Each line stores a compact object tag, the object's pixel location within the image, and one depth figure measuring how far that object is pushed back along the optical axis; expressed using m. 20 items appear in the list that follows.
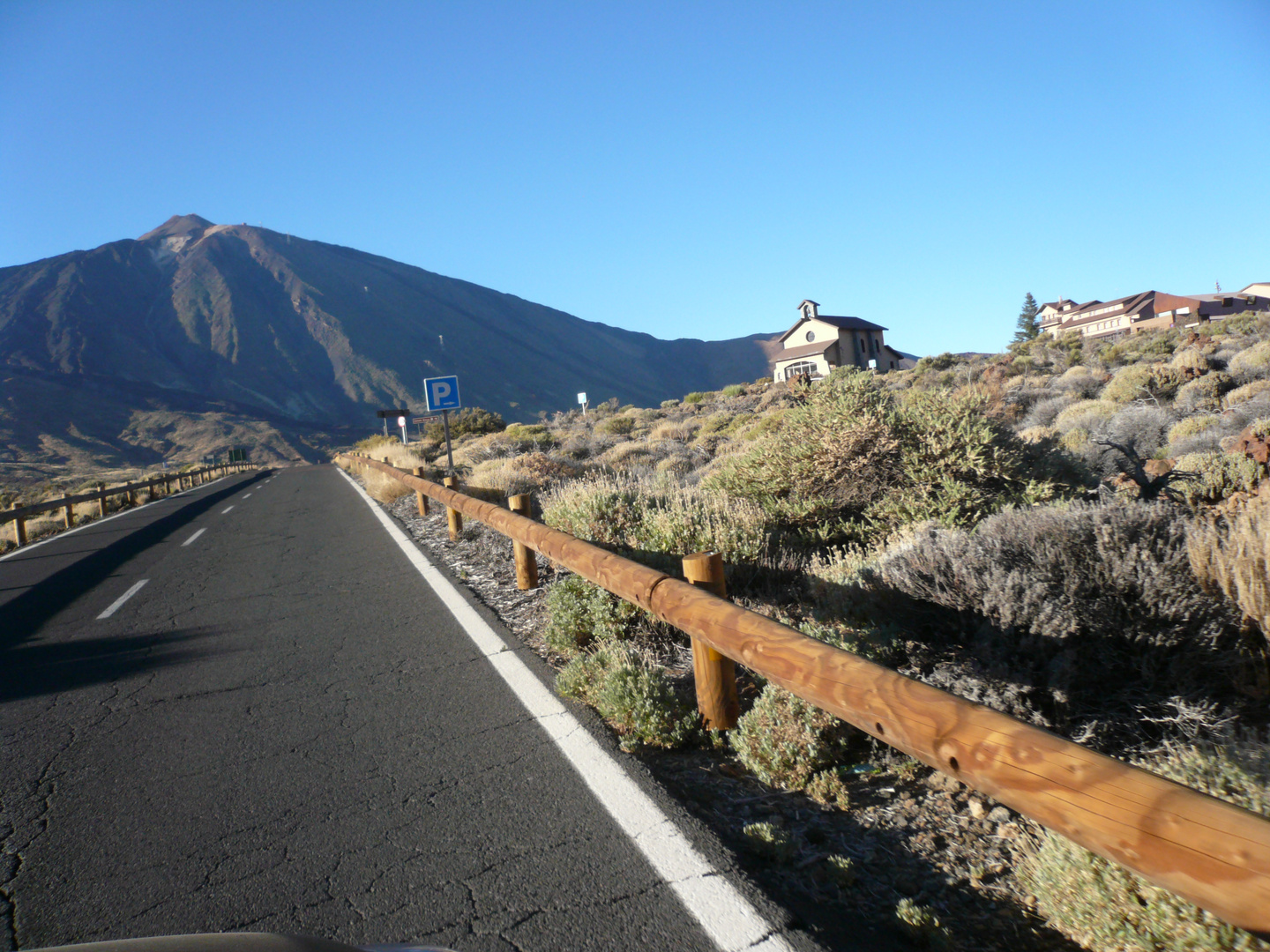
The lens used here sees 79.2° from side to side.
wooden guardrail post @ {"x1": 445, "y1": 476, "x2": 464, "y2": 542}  10.14
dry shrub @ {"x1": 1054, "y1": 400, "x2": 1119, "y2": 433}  13.27
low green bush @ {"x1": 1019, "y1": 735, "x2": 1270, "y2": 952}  1.94
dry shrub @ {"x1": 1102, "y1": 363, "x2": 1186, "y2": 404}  15.80
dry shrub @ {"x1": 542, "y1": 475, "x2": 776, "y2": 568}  5.72
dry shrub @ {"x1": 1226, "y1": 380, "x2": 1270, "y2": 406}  12.74
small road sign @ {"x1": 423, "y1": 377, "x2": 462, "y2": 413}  17.00
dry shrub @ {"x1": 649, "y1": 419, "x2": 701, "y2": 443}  23.95
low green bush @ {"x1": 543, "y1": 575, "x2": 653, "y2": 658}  4.92
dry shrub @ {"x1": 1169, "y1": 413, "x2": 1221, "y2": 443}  11.48
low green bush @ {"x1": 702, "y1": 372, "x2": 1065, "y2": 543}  6.51
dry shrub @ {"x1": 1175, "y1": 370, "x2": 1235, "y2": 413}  13.80
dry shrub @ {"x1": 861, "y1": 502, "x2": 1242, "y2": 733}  3.33
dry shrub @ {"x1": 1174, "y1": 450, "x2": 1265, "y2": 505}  6.54
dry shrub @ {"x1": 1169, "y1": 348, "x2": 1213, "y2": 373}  16.33
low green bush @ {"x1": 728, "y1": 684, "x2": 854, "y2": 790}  3.26
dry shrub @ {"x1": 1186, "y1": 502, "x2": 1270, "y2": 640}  3.21
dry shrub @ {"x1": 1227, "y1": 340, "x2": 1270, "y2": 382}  14.70
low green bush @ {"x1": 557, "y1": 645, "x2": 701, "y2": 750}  3.62
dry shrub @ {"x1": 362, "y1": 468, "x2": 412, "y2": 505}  17.17
